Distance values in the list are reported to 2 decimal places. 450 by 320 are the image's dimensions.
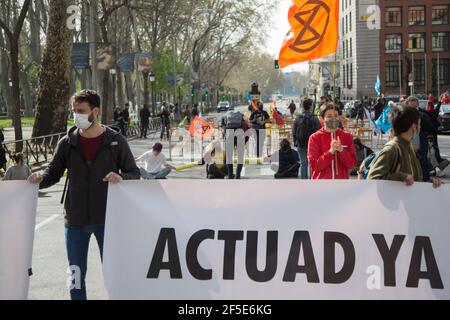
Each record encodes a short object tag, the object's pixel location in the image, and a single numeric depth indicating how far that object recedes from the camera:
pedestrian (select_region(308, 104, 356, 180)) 7.93
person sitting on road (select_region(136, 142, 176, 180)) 15.31
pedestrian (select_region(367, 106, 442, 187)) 5.62
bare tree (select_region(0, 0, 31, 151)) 24.80
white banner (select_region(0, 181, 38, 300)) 5.69
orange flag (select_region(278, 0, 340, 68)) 7.84
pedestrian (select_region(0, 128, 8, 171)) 17.36
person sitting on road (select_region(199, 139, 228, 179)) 14.67
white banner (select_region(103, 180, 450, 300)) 5.26
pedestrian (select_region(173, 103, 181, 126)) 50.01
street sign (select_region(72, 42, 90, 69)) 30.59
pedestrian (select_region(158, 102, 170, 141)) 40.94
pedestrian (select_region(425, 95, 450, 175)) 17.55
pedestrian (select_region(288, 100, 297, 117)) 51.91
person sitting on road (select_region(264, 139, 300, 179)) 15.87
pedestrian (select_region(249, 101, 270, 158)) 23.46
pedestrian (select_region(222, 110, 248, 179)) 17.11
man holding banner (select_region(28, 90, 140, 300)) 5.82
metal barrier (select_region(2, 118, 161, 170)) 22.53
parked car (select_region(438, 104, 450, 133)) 36.84
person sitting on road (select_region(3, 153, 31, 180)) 13.35
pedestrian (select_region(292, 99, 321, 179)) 13.92
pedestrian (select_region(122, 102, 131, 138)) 40.17
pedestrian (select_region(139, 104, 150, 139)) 43.12
